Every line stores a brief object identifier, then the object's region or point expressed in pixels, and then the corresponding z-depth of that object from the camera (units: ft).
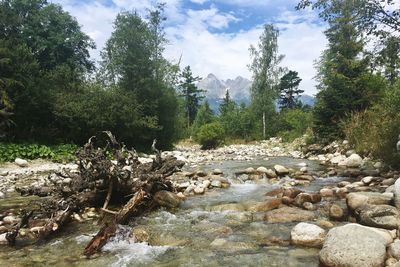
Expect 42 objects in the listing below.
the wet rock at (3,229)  18.64
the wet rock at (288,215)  20.32
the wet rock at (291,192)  24.97
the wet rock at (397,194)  17.95
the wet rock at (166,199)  24.95
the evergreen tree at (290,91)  171.32
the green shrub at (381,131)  32.96
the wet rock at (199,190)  29.76
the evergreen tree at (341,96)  62.39
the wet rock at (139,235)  17.54
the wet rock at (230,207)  23.95
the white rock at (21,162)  48.81
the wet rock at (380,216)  16.12
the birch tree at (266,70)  119.14
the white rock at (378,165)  37.08
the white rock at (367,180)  29.42
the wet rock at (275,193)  27.49
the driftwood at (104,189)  20.35
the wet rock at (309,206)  22.50
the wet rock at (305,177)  34.90
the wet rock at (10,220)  20.35
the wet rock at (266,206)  23.27
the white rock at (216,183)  33.00
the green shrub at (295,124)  91.61
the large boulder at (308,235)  16.12
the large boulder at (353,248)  12.76
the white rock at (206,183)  31.83
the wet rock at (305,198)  23.43
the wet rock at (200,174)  38.24
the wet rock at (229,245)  16.39
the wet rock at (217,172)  39.70
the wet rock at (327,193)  26.06
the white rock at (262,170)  38.92
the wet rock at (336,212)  19.80
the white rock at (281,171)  38.52
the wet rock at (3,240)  17.55
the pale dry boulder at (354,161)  42.56
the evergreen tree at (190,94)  165.17
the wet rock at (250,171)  39.68
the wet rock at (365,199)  19.25
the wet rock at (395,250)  12.97
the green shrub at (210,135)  92.43
